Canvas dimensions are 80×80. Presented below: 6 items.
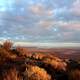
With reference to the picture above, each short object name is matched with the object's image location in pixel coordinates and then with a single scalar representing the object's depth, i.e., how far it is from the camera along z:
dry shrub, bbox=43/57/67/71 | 10.16
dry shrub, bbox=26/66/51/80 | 7.95
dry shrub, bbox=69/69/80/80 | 8.29
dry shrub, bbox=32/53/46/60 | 13.13
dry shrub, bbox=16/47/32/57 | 13.50
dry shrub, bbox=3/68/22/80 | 7.53
